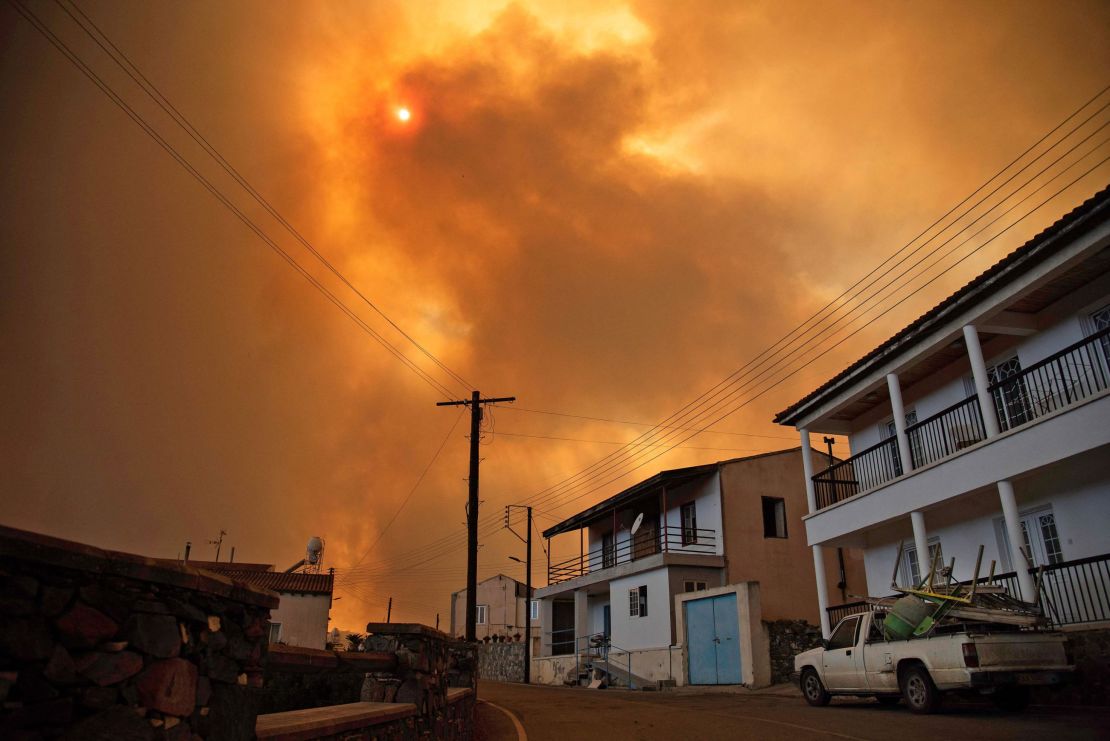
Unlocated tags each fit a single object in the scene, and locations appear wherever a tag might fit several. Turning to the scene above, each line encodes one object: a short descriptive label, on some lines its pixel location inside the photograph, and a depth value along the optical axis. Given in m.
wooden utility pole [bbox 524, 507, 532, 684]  37.00
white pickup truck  10.56
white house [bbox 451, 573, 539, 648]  64.31
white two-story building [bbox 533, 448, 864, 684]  24.53
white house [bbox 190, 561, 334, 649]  31.64
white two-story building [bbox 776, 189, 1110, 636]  13.54
